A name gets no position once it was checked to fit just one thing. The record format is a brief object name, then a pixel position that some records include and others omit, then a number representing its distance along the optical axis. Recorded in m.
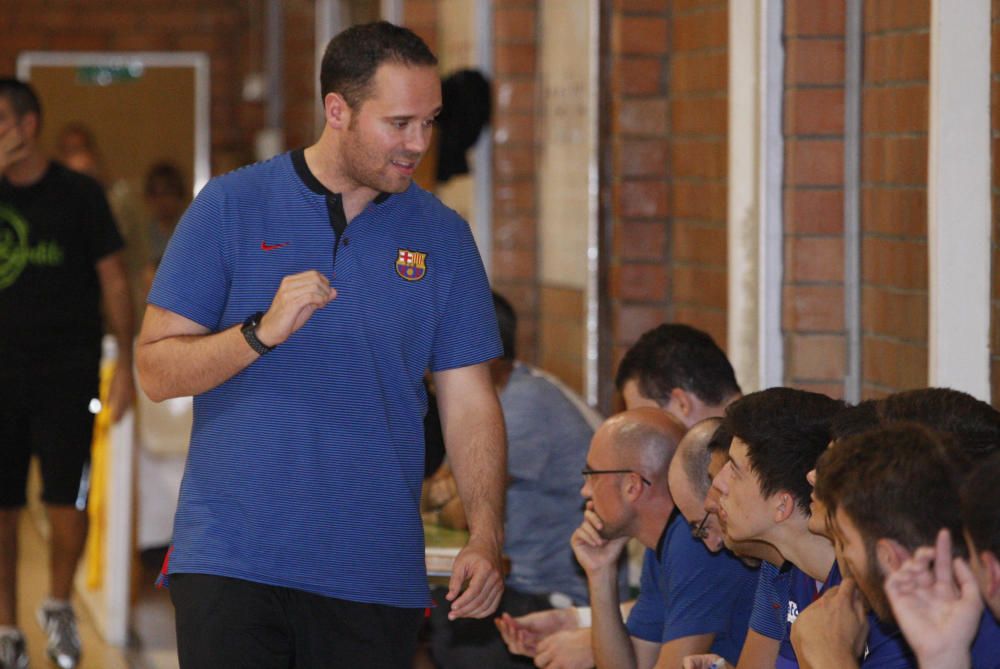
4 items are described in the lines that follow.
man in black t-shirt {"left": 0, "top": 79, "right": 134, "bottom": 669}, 10.73
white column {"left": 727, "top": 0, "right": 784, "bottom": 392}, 8.24
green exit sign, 22.52
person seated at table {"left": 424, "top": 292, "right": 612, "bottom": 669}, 8.29
